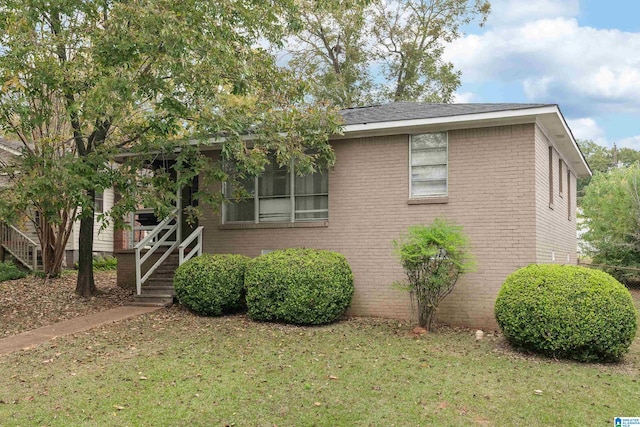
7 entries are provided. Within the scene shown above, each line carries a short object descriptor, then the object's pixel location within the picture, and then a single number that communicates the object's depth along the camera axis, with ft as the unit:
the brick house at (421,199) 29.09
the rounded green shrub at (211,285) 31.09
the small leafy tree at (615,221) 58.49
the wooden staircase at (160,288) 35.01
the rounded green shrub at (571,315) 21.74
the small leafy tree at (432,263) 26.58
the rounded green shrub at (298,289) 28.48
